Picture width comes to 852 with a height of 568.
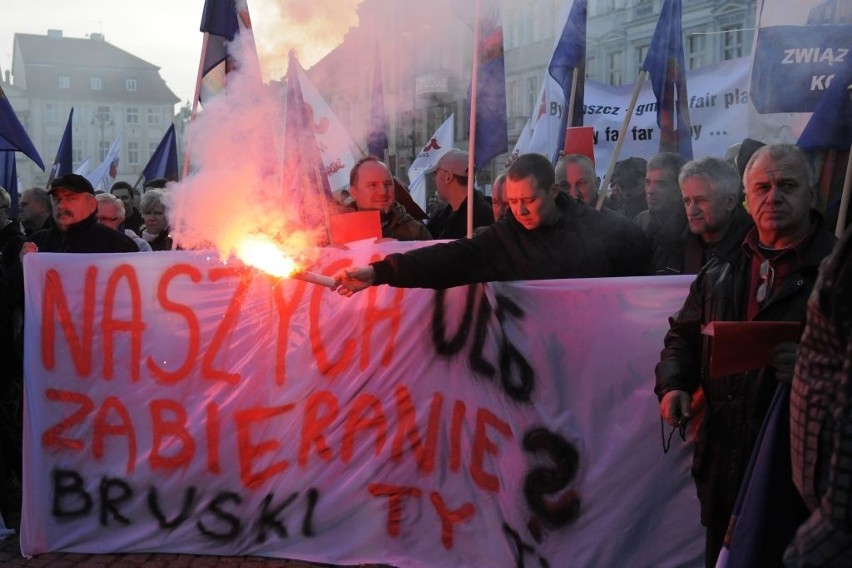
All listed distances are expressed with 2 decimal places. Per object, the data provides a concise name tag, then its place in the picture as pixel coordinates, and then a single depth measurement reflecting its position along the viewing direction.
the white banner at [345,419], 4.21
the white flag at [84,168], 15.98
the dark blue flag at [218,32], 6.35
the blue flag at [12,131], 8.40
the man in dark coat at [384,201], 5.52
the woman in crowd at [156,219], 7.43
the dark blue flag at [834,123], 4.69
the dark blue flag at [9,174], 10.82
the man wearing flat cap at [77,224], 5.61
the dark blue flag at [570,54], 7.66
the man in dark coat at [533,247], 4.30
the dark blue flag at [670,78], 7.45
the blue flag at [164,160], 12.48
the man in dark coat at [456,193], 6.76
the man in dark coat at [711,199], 4.46
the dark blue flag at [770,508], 2.58
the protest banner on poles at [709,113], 9.23
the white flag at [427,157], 10.64
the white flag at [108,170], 14.58
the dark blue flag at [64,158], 11.28
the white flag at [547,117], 8.54
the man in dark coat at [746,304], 2.97
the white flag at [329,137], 7.50
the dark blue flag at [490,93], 6.03
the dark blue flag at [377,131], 8.16
